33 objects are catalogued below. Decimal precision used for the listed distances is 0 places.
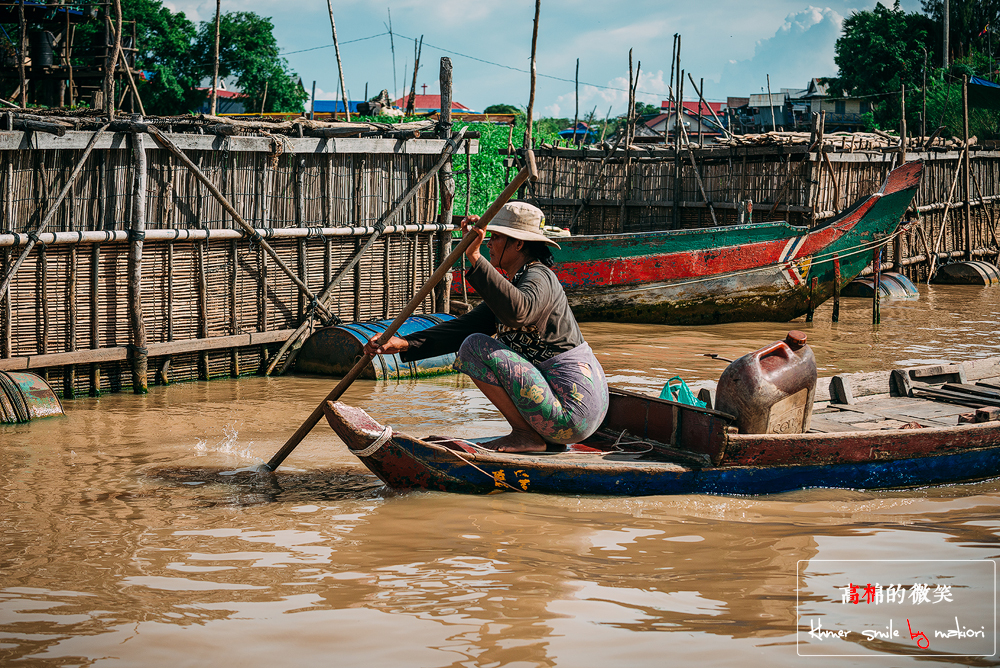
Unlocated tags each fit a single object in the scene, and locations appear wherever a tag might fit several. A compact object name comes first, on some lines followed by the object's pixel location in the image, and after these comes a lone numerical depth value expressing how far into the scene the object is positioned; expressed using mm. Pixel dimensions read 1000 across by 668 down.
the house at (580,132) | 46094
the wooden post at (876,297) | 11941
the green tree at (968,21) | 42062
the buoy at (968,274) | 17078
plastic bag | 5750
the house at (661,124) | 51431
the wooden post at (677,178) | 16328
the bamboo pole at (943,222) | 18144
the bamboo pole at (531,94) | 15219
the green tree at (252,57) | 40031
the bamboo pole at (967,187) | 17656
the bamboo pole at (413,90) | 20828
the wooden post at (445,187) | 9688
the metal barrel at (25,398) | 6543
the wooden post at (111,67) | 12103
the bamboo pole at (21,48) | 18281
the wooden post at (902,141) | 15647
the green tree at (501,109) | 47406
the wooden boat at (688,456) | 4746
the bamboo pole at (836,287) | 12734
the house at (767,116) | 44625
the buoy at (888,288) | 15273
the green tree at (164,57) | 34438
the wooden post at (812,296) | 12805
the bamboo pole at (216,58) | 21297
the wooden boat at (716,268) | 12523
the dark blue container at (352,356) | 8461
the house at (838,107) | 43438
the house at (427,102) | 60906
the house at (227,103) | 39725
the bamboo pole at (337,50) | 18636
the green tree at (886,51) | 38344
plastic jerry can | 5078
